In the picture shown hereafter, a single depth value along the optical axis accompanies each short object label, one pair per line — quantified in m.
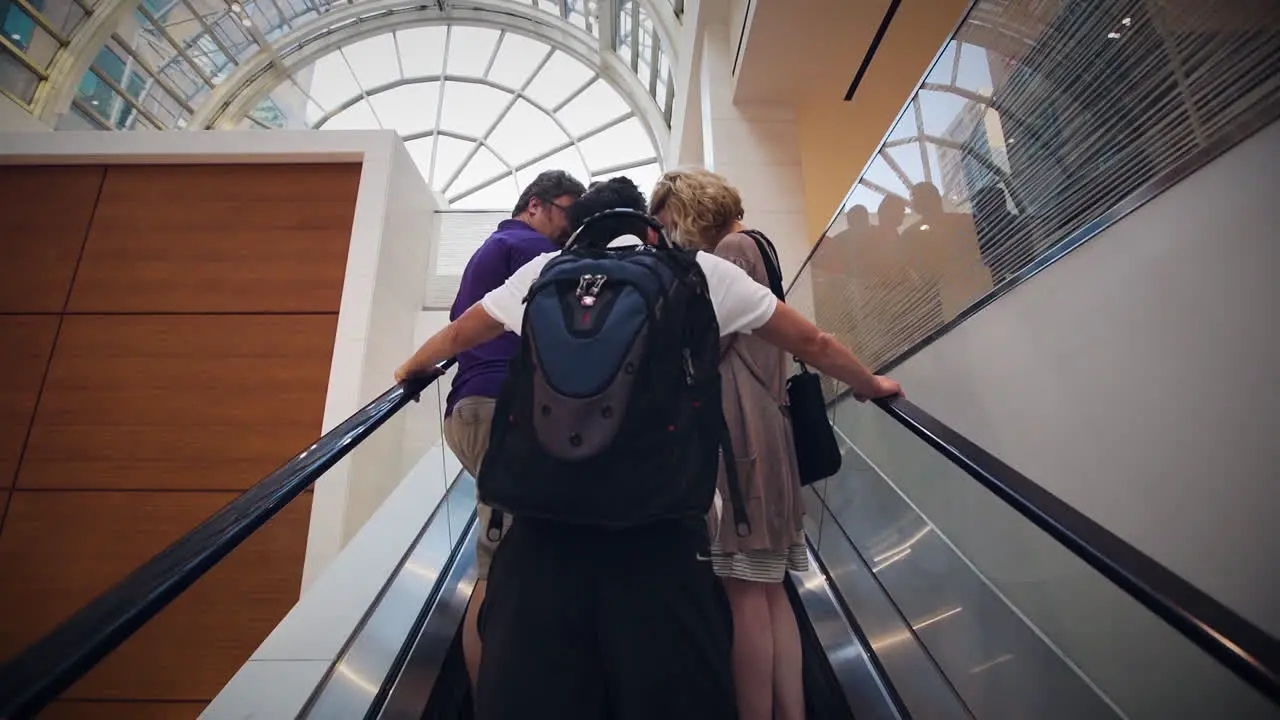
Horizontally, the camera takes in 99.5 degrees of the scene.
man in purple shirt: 1.63
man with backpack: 0.91
